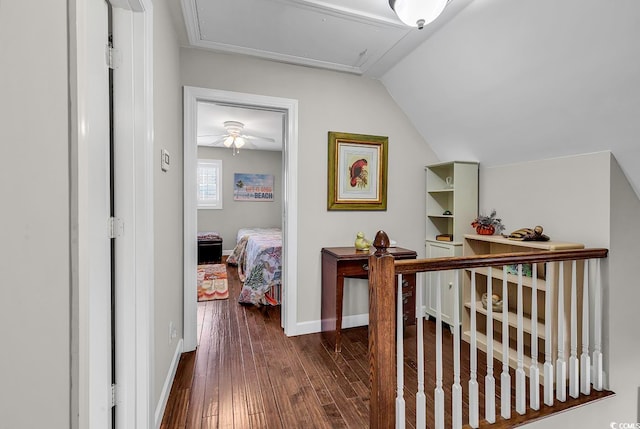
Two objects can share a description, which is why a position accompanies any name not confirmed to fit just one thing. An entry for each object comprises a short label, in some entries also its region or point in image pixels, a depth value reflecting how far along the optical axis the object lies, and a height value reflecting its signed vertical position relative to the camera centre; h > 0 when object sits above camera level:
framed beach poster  6.80 +0.57
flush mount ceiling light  1.71 +1.18
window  6.54 +0.60
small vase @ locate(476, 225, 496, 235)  2.77 -0.15
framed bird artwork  2.92 +0.40
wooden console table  2.57 -0.61
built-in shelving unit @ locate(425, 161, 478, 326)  2.96 +0.02
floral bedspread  3.61 -0.78
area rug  3.92 -1.03
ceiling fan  4.75 +1.37
